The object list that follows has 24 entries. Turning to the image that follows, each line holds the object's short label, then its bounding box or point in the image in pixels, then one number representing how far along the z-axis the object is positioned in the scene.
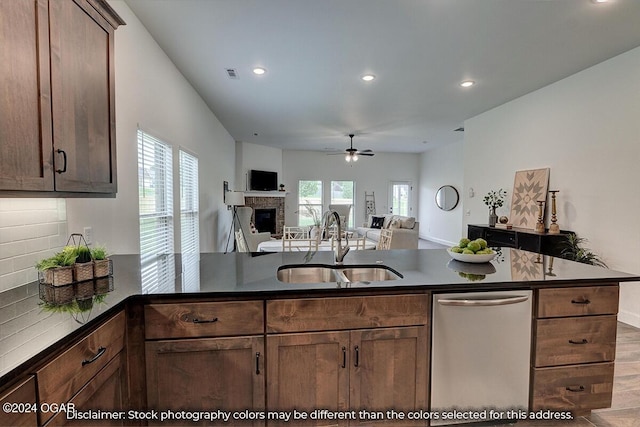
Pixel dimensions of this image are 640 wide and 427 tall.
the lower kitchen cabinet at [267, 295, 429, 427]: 1.50
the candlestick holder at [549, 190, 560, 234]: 3.94
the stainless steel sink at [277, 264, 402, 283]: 2.01
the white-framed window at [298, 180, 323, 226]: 10.00
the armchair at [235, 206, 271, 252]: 5.61
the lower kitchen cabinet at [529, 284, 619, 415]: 1.69
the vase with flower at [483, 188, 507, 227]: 4.92
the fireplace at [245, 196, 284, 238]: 8.79
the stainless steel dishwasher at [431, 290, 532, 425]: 1.60
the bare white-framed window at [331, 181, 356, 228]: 10.21
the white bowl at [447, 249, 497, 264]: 2.01
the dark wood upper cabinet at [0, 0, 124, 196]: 1.09
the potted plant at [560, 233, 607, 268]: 3.50
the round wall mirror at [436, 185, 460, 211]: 8.58
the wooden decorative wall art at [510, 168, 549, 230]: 4.36
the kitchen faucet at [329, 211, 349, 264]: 2.01
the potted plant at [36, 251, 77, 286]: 1.46
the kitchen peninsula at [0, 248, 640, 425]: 1.41
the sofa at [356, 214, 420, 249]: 5.99
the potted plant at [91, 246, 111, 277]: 1.60
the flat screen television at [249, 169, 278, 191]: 8.66
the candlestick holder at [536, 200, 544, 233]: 4.07
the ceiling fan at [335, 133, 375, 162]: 7.38
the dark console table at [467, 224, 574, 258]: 3.83
